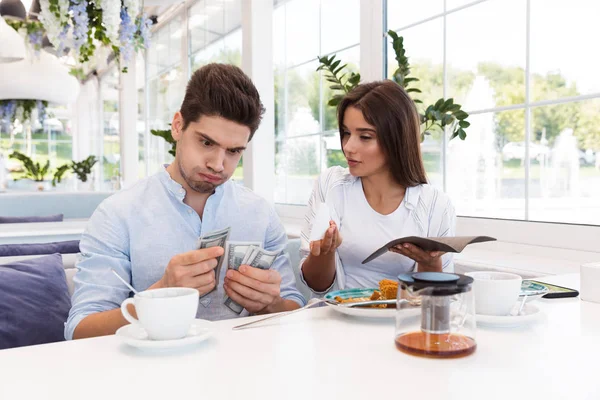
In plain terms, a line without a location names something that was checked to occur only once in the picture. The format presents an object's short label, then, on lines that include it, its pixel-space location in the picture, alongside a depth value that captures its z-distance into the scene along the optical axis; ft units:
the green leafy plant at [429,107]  7.57
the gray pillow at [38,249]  7.02
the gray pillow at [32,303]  5.36
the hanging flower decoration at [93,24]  9.41
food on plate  3.80
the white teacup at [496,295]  3.40
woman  6.06
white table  2.31
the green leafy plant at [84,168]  22.52
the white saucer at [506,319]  3.29
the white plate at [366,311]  3.44
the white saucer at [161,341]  2.84
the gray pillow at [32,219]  12.24
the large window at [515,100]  6.66
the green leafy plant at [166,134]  13.87
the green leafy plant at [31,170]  30.24
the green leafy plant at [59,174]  27.61
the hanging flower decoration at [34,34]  15.38
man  4.52
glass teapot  2.73
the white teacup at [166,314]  2.89
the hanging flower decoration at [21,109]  18.38
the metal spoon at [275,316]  3.37
